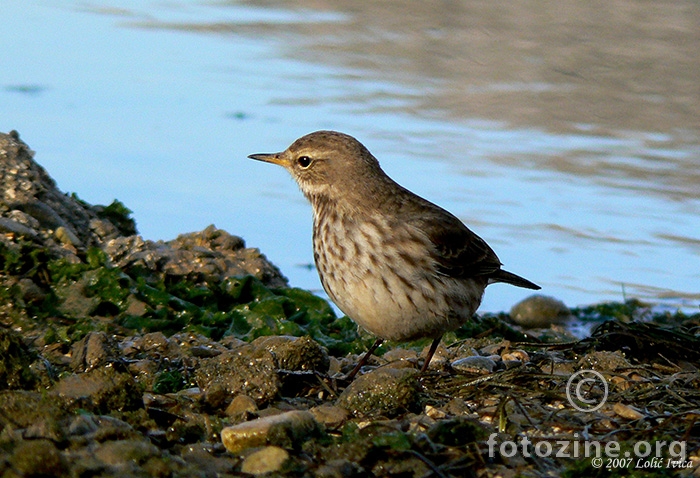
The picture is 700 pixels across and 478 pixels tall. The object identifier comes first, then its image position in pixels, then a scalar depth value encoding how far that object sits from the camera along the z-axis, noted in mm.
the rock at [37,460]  8273
